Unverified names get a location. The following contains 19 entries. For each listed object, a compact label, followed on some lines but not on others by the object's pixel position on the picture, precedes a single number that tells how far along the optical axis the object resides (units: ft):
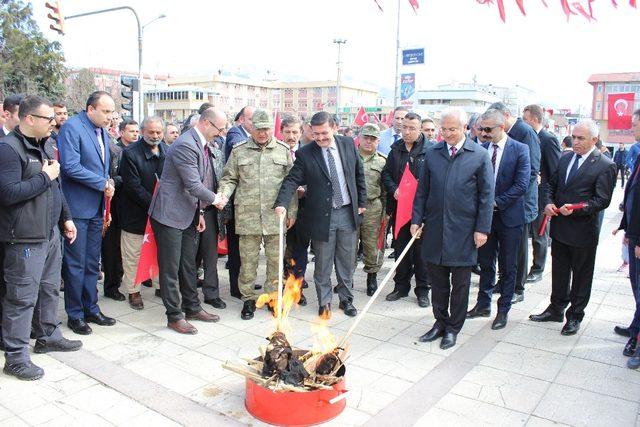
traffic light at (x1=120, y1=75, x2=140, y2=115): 45.34
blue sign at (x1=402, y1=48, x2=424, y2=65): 58.34
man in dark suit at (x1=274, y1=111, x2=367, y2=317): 16.88
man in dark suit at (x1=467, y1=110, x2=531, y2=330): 16.14
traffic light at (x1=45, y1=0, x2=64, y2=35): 46.80
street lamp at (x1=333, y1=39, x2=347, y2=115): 135.33
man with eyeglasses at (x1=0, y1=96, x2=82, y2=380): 11.96
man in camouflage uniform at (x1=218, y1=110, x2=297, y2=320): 17.13
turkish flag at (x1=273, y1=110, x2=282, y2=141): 29.64
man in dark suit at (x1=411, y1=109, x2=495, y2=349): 14.46
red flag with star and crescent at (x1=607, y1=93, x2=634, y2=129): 31.53
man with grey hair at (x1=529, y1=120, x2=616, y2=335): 15.61
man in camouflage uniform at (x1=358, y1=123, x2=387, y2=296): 19.99
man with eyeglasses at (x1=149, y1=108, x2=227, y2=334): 15.38
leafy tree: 110.42
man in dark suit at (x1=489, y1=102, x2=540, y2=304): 18.68
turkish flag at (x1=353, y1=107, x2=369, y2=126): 46.32
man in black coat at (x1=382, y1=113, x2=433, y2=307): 19.10
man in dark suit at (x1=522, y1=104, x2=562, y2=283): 22.11
